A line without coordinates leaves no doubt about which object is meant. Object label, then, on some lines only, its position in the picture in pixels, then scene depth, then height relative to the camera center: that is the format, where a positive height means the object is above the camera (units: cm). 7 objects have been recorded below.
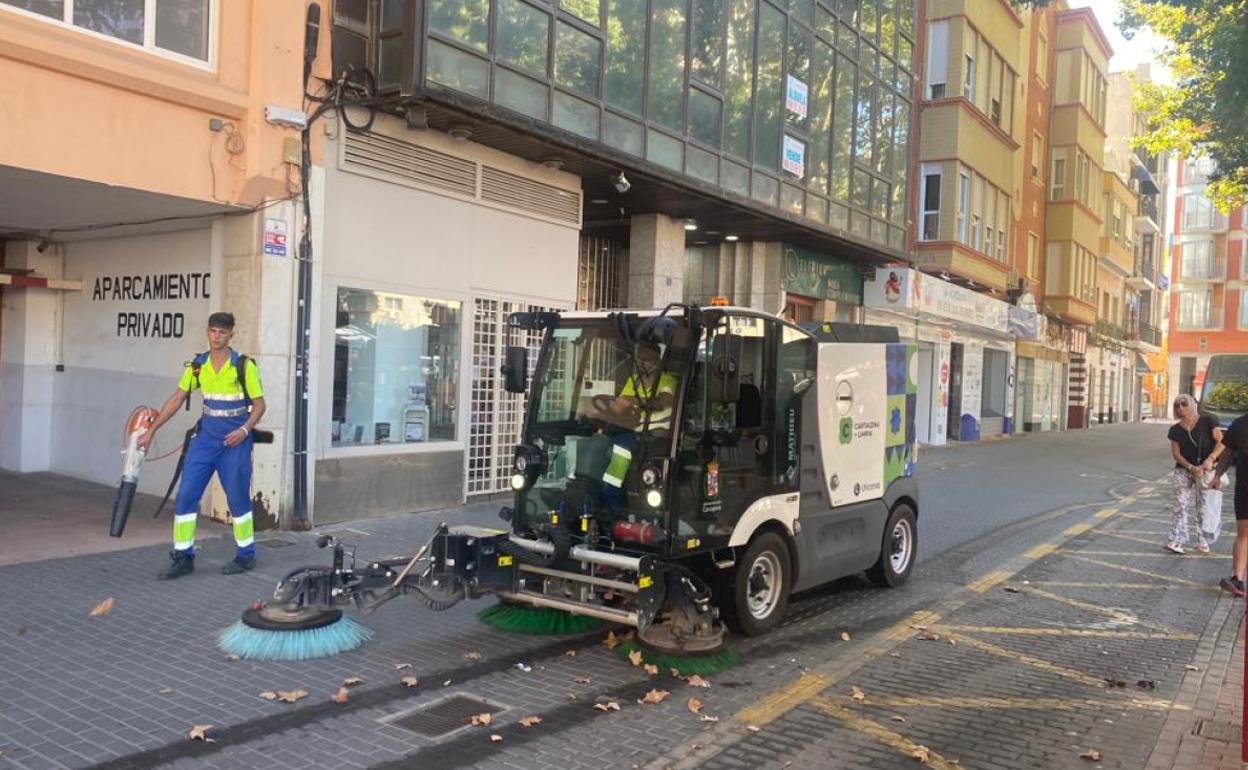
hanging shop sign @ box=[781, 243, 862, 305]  1767 +214
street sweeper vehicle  557 -77
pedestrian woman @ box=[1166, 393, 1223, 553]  995 -65
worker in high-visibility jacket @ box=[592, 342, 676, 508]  580 -20
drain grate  464 -176
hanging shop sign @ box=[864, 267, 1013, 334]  2038 +210
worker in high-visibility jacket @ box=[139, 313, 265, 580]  721 -56
